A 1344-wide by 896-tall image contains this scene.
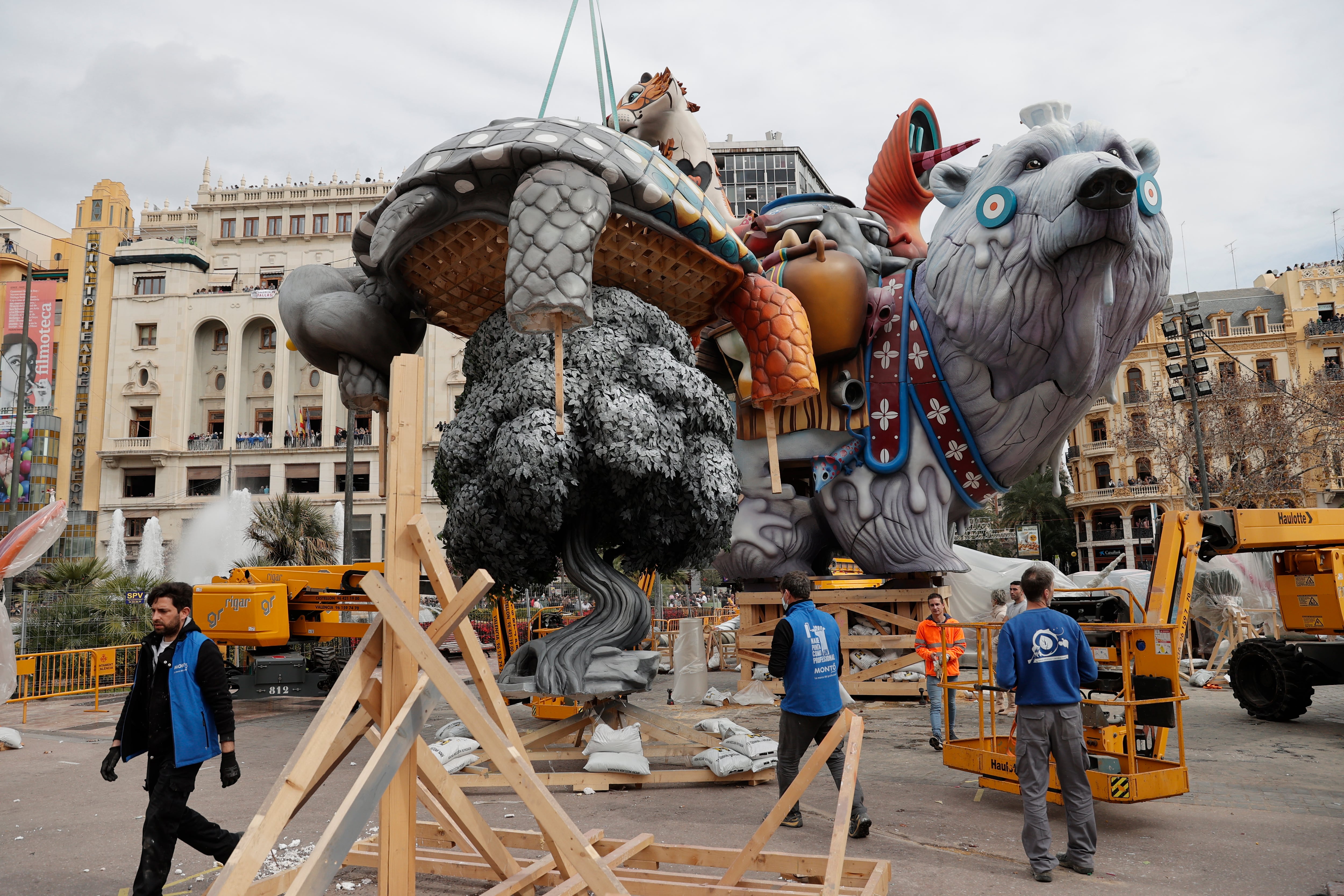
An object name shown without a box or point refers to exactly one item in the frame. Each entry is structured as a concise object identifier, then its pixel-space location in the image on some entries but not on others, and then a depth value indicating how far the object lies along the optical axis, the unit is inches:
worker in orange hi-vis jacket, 314.0
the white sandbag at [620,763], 256.8
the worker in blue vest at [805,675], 202.2
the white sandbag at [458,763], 258.8
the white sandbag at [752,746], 263.9
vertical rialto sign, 1663.4
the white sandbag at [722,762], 259.1
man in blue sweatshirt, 183.3
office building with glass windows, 2135.8
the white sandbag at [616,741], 263.4
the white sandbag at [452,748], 261.4
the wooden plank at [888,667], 429.1
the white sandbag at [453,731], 279.4
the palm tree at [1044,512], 1407.5
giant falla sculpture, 257.1
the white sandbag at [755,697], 441.4
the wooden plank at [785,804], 146.6
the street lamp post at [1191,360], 668.1
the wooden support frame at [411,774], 111.2
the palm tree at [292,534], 743.7
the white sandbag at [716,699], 440.5
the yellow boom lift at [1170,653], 224.4
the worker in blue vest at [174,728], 157.3
